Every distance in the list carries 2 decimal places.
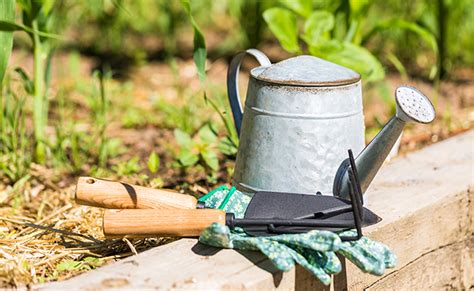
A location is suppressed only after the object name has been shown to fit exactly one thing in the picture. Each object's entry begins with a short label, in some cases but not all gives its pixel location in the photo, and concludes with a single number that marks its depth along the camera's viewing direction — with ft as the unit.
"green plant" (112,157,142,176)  6.12
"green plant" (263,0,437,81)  5.95
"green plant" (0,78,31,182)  5.96
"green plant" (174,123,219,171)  5.86
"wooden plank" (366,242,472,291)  5.21
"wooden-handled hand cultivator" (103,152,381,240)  4.72
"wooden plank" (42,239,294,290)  4.51
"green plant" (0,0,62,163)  5.87
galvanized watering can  4.86
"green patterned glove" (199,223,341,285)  4.60
